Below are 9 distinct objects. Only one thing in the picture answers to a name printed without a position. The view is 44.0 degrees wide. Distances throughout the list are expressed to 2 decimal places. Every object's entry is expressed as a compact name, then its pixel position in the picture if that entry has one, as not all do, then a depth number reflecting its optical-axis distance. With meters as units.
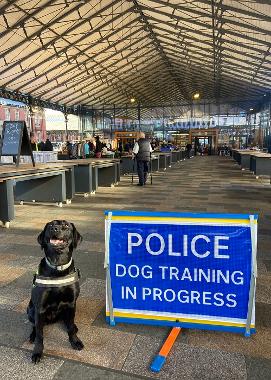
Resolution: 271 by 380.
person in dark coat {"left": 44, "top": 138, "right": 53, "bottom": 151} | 18.03
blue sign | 2.20
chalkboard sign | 6.38
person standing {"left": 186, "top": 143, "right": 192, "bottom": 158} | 34.06
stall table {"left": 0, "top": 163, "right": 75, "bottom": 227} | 5.93
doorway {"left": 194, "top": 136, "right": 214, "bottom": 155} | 38.12
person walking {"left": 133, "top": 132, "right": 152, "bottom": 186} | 10.28
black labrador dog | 2.13
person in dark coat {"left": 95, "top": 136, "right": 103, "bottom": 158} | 13.76
